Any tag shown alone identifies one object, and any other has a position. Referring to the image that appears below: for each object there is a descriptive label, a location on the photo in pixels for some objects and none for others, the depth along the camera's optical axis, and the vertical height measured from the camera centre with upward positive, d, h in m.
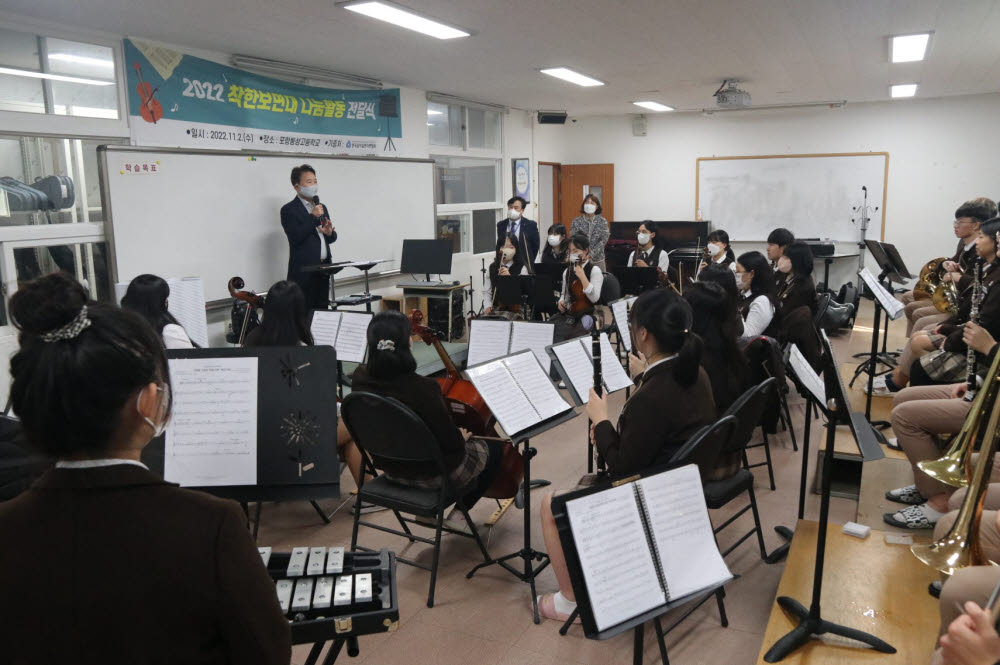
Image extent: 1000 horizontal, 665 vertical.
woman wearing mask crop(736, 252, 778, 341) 4.30 -0.48
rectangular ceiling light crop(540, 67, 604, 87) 6.58 +1.42
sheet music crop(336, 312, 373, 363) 3.79 -0.59
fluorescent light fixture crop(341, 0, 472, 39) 4.16 +1.31
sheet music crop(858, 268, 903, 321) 4.14 -0.47
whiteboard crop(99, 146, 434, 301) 4.79 +0.15
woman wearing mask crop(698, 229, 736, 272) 5.80 -0.22
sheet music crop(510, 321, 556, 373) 3.44 -0.55
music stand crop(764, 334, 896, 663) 2.05 -1.08
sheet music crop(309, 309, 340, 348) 3.87 -0.55
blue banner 4.88 +0.96
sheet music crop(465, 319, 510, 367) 3.55 -0.58
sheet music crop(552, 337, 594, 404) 2.92 -0.59
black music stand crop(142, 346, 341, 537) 1.98 -0.56
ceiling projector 7.18 +1.24
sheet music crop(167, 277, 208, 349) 4.41 -0.48
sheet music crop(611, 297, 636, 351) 4.14 -0.57
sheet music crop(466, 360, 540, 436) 2.52 -0.62
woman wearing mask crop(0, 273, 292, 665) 0.96 -0.41
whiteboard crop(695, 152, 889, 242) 9.75 +0.36
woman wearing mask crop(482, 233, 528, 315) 6.81 -0.39
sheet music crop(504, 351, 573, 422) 2.67 -0.61
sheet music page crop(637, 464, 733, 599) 1.65 -0.74
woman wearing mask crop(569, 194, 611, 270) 8.12 -0.05
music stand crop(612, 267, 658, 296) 5.94 -0.48
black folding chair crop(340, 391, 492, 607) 2.51 -0.80
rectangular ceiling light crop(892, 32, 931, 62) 5.38 +1.36
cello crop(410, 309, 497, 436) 3.05 -0.78
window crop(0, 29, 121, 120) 4.16 +0.96
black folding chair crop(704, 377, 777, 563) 2.58 -0.85
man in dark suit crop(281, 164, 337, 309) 5.80 +0.00
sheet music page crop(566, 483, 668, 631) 1.54 -0.74
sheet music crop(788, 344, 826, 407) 2.03 -0.45
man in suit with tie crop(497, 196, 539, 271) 7.63 -0.04
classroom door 11.07 +0.58
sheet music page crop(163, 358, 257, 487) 1.95 -0.54
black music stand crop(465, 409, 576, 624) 2.57 -1.31
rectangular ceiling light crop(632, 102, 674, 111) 9.22 +1.53
